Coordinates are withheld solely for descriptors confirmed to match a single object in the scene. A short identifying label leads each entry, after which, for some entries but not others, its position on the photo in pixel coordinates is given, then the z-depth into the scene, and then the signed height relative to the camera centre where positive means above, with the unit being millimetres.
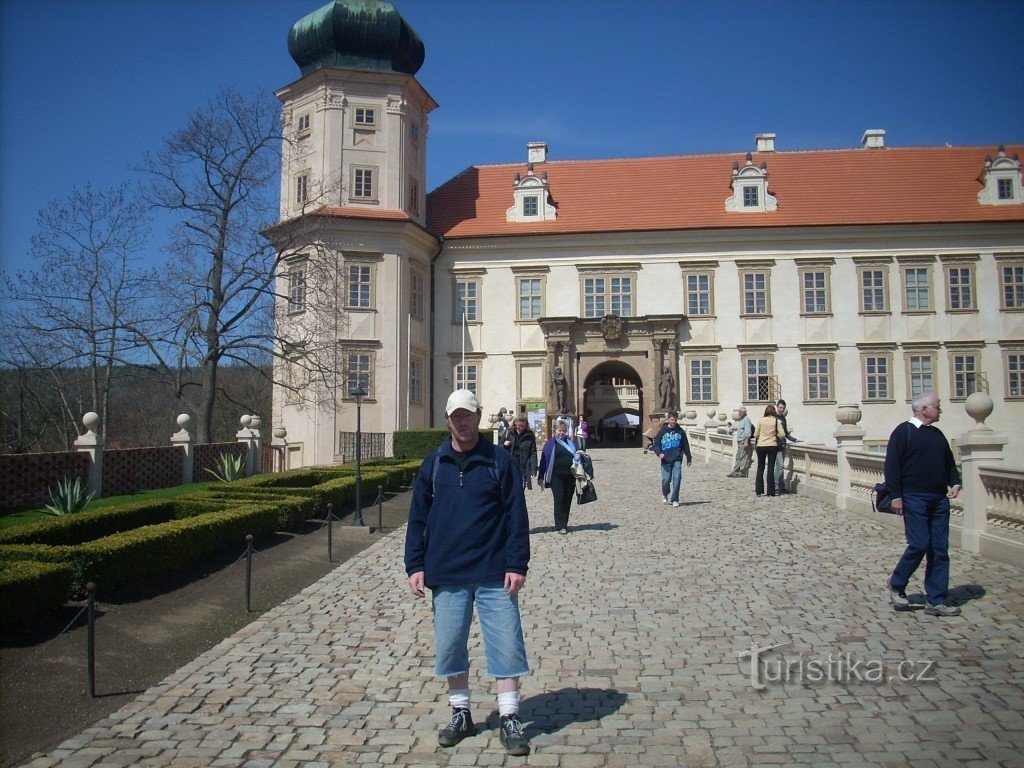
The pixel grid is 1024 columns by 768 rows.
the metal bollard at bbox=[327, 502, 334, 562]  11256 -1409
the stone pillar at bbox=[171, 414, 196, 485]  20875 -512
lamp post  14289 -1119
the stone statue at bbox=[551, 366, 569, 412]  37906 +1885
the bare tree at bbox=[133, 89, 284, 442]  26312 +4560
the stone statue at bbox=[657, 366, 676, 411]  37469 +1659
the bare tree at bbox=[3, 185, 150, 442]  26344 +3232
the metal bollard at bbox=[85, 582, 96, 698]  5820 -1569
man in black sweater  7285 -604
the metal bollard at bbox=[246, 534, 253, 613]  8398 -1372
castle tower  34750 +10603
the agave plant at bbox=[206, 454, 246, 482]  20066 -930
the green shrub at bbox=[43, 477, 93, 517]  12789 -1114
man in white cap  4730 -749
